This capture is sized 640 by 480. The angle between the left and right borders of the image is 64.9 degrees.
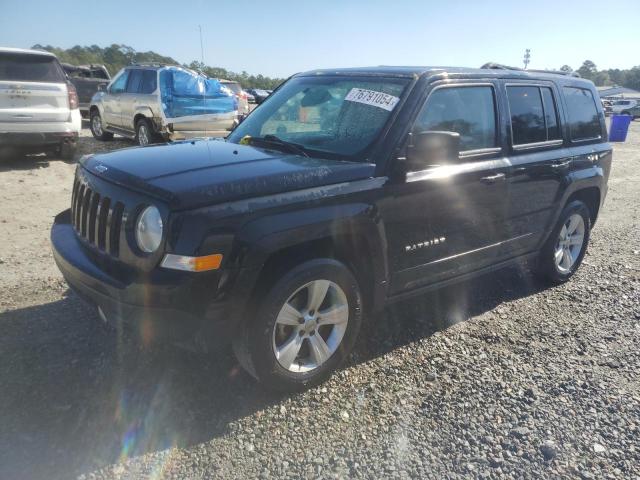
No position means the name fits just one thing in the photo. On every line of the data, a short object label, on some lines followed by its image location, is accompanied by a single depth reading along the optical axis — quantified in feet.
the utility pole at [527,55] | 116.08
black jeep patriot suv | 8.15
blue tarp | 33.68
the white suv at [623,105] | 136.05
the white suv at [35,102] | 27.22
